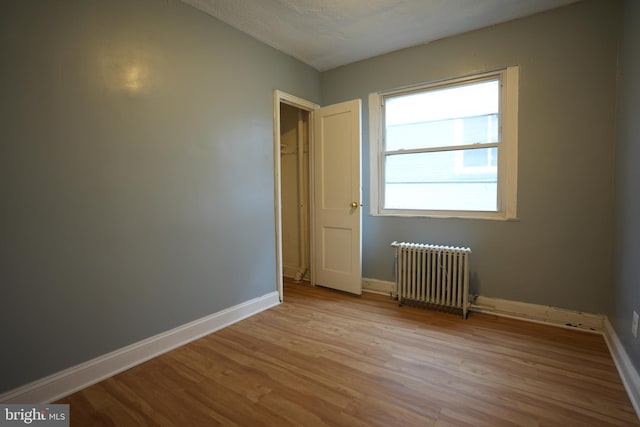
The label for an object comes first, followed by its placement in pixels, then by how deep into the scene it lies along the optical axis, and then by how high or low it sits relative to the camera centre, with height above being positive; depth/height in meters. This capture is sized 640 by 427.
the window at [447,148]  2.78 +0.47
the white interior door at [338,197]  3.33 -0.01
